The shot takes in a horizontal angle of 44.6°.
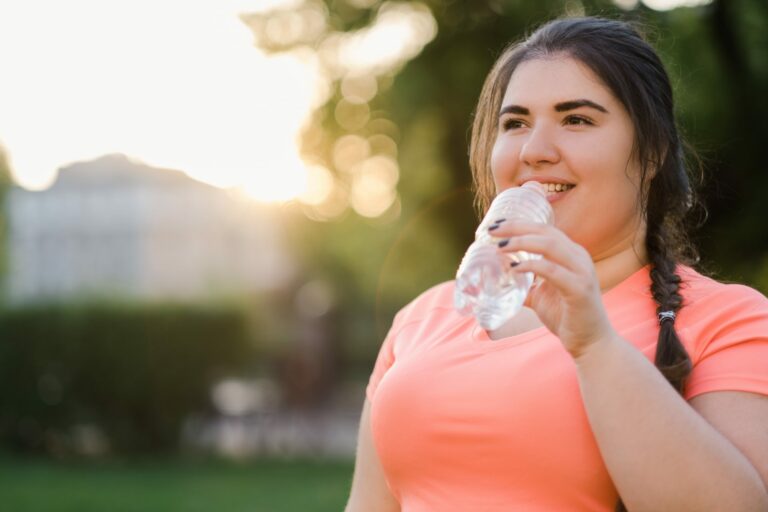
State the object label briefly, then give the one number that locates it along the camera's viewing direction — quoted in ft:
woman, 5.60
